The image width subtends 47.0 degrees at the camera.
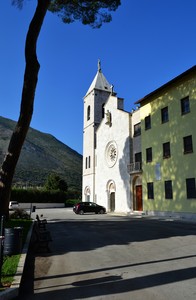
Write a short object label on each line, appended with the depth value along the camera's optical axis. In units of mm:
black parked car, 25994
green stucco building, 18803
